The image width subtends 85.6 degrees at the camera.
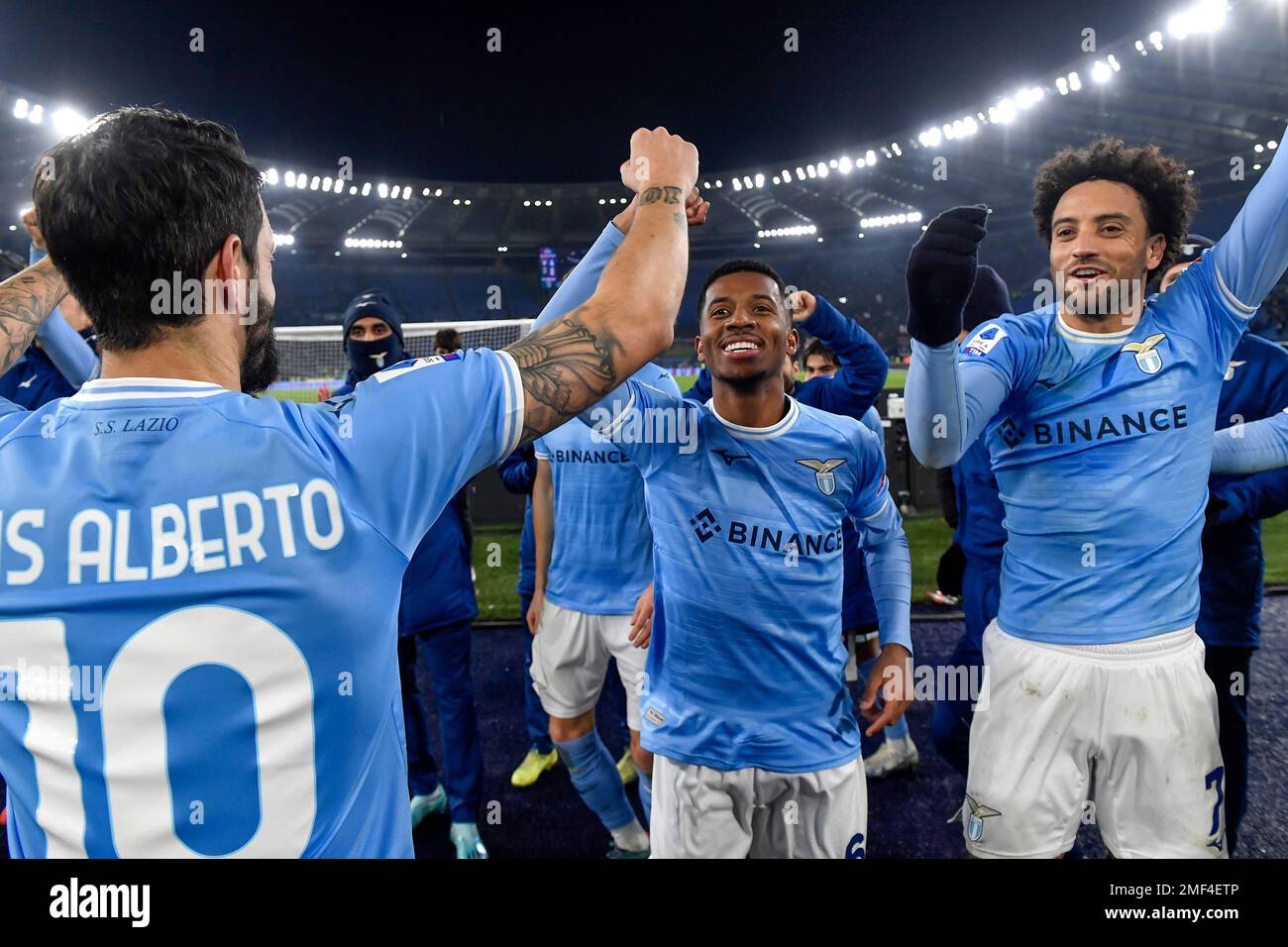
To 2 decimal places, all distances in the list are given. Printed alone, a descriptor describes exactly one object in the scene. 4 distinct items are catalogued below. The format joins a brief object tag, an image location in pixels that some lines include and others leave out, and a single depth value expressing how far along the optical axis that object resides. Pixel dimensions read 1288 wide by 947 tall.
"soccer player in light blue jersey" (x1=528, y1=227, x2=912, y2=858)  1.90
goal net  12.05
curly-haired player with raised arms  1.74
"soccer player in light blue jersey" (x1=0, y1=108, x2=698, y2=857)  0.86
